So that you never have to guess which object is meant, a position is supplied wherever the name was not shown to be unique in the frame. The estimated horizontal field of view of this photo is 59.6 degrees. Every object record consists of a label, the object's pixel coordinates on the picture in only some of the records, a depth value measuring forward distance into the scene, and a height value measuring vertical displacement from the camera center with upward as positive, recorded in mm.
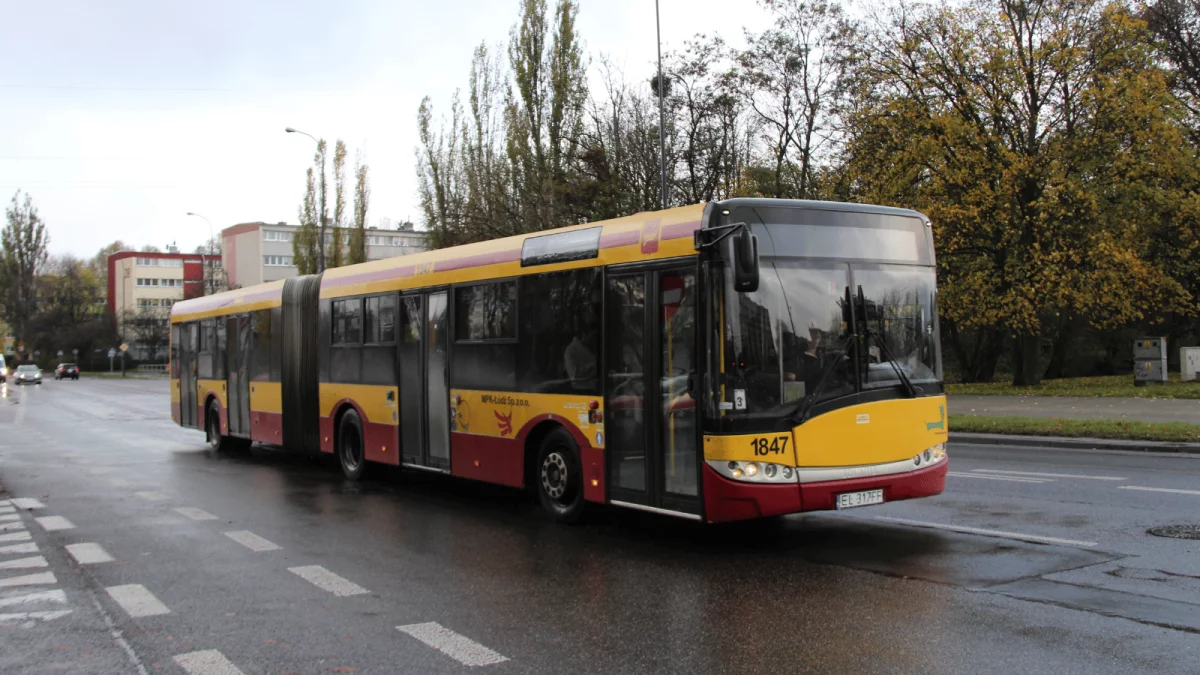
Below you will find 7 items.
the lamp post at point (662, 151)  25622 +4908
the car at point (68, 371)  80812 -390
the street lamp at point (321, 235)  48609 +6143
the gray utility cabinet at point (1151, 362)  29781 -805
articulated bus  7980 -123
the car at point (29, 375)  71938 -513
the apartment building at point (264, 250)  110750 +11836
